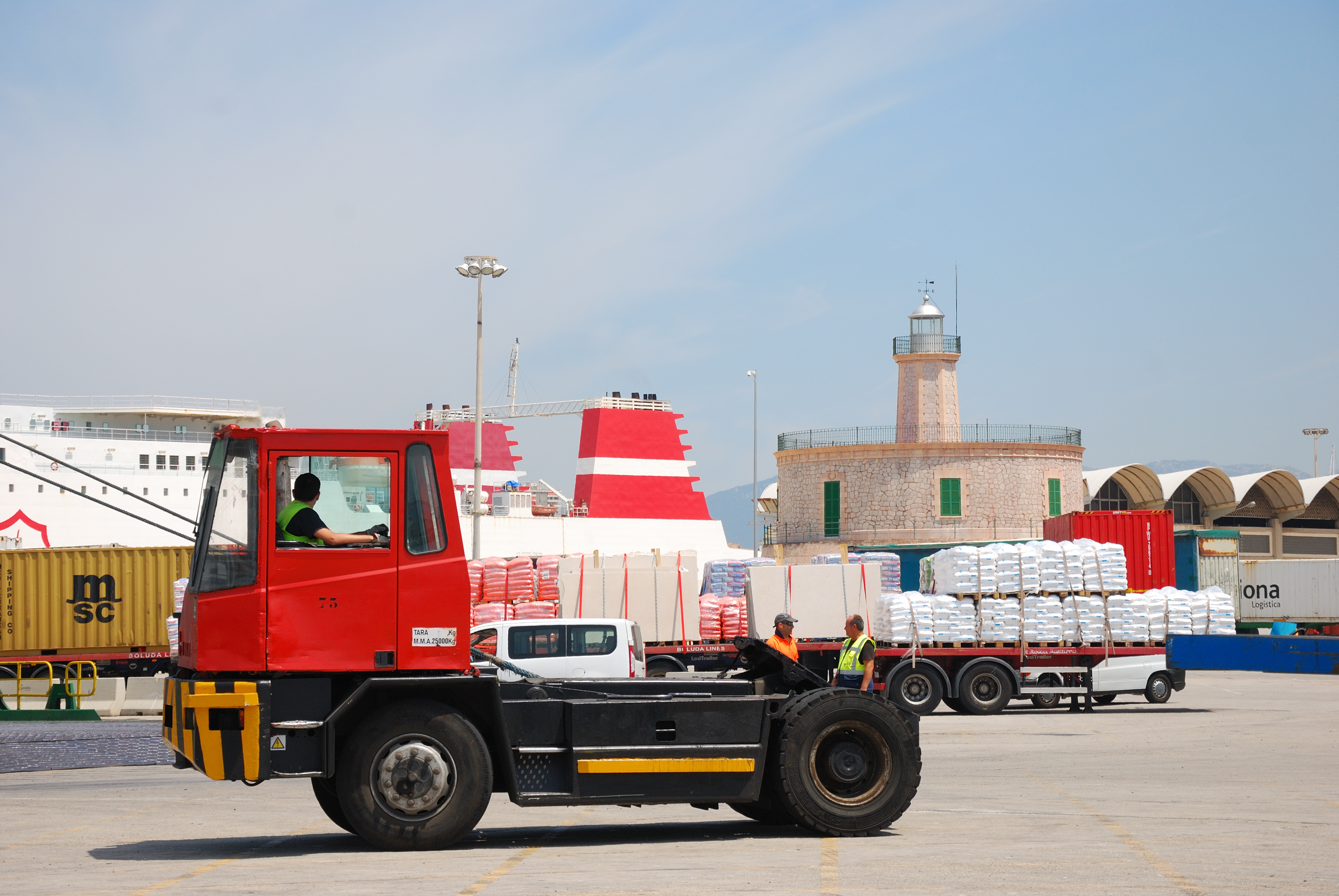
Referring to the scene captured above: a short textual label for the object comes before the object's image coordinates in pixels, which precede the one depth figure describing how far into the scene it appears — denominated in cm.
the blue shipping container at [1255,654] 1766
